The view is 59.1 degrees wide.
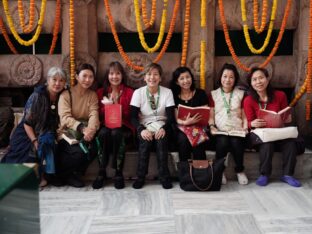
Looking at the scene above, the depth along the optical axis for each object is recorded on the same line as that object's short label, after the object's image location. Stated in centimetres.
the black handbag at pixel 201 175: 287
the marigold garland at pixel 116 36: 334
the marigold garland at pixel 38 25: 331
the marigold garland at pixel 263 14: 329
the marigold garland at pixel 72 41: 333
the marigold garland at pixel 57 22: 341
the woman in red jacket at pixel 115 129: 303
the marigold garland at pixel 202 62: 340
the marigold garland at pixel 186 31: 335
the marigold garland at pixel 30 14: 328
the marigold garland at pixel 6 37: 346
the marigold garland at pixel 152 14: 327
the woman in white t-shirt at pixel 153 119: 302
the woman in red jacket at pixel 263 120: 305
